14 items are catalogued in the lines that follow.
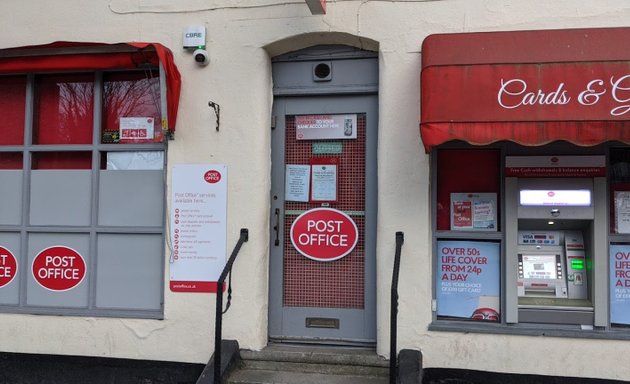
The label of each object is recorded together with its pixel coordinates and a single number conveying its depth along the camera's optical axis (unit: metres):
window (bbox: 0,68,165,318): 4.87
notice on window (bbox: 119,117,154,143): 4.93
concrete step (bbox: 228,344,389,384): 4.25
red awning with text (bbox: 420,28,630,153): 3.78
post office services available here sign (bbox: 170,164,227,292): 4.68
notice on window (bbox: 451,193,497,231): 4.48
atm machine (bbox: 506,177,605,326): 4.27
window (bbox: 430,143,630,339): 4.27
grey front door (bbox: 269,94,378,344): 4.71
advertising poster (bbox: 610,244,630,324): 4.29
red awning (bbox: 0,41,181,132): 4.58
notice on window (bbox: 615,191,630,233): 4.30
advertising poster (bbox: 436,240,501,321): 4.45
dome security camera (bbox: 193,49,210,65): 4.68
